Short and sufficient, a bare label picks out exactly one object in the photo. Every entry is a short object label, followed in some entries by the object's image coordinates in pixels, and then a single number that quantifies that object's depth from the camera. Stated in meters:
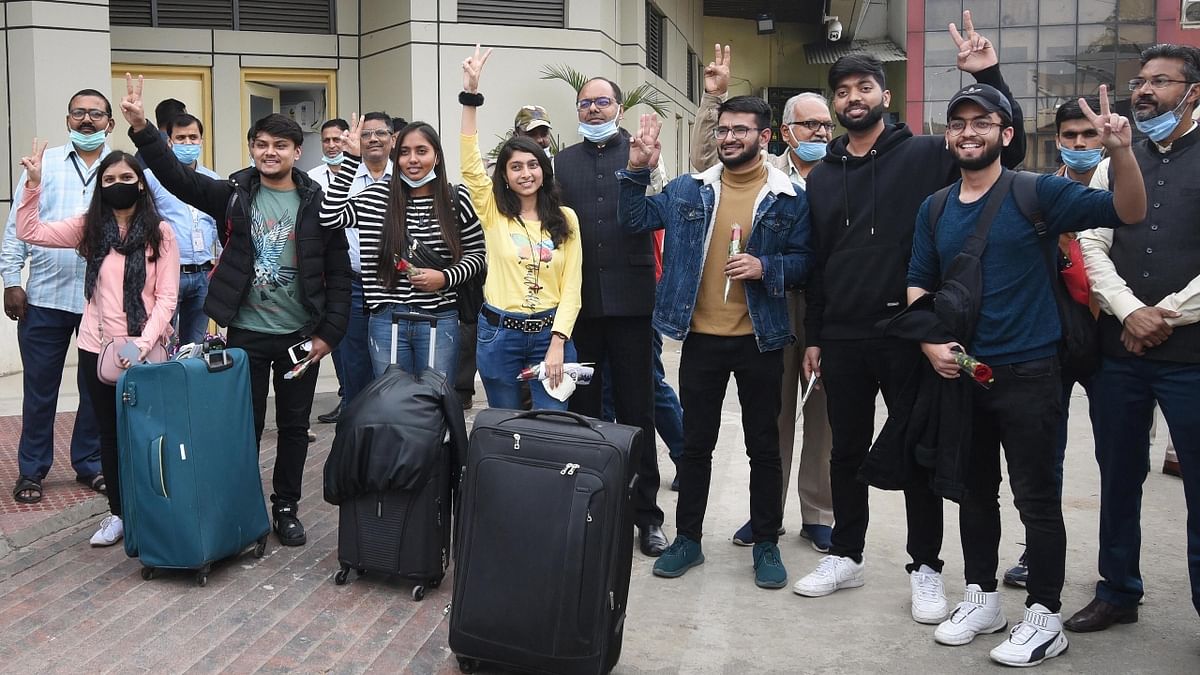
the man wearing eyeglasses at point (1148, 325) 4.00
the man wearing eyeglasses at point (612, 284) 5.16
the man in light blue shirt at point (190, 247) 6.47
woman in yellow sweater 4.95
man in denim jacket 4.71
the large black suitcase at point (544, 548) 3.63
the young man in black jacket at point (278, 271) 5.05
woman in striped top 4.93
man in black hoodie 4.45
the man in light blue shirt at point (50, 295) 5.78
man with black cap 3.96
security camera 22.38
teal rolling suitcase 4.51
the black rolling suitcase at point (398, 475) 4.47
